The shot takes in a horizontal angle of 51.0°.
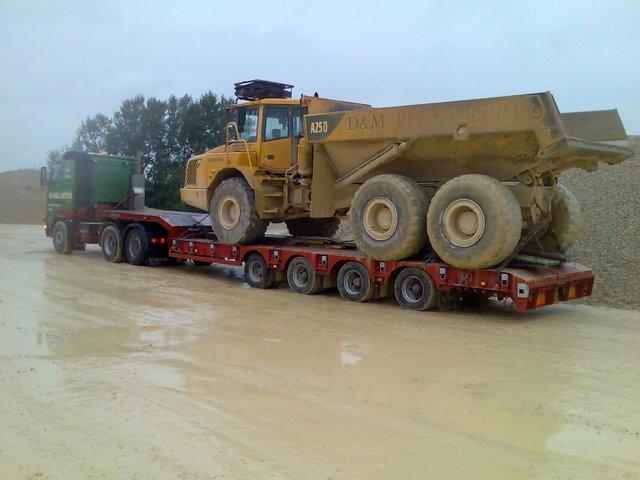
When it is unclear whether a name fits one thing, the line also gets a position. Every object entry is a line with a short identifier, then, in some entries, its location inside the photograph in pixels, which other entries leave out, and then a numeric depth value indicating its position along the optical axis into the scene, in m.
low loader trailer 10.13
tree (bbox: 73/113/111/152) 39.31
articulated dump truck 9.60
